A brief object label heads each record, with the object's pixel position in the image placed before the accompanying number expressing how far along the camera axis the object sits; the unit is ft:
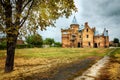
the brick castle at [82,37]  117.18
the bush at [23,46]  98.40
